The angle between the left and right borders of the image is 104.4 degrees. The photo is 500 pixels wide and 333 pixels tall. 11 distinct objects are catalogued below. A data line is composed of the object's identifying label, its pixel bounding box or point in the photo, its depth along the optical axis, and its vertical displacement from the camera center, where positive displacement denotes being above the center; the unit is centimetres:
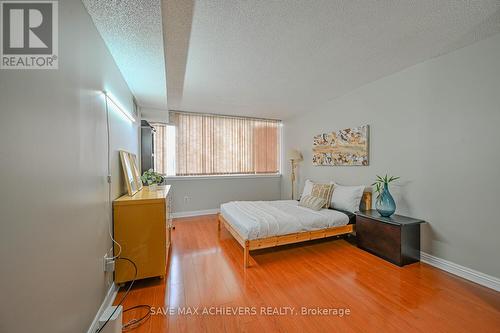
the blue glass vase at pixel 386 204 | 262 -54
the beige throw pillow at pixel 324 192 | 335 -49
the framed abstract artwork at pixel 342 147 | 322 +32
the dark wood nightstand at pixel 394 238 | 236 -94
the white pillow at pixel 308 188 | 382 -49
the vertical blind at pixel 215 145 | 449 +47
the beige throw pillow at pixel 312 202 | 318 -65
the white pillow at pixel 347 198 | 312 -56
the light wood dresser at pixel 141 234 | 191 -72
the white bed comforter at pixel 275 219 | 246 -76
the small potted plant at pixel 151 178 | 280 -21
